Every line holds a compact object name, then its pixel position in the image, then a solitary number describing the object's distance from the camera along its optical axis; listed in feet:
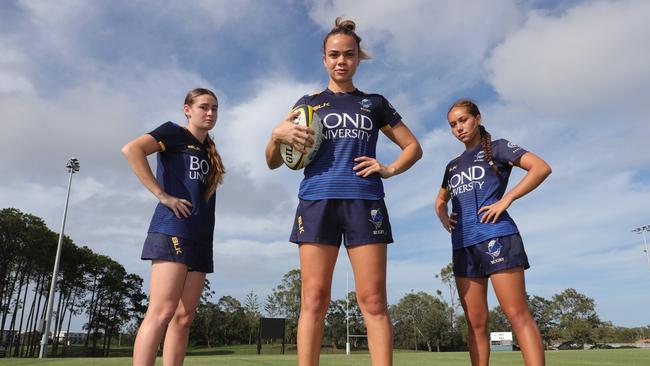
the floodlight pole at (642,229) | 181.45
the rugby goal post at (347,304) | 235.20
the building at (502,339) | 201.00
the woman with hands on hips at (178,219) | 11.32
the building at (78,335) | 422.41
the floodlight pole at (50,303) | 93.94
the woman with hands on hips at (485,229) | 12.18
